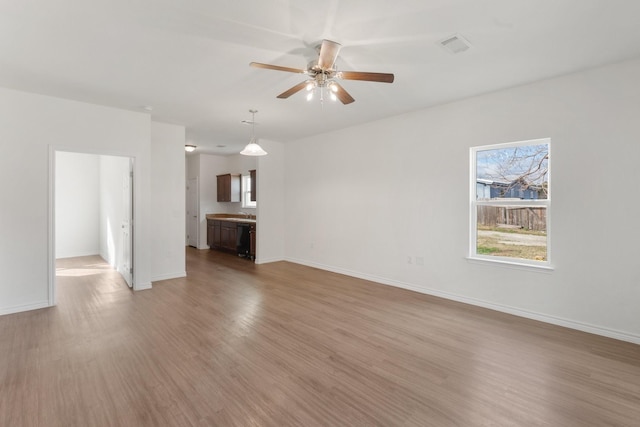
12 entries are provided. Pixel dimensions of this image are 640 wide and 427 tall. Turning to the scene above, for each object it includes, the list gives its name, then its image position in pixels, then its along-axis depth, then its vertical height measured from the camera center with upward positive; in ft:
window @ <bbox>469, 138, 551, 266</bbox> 12.16 +0.46
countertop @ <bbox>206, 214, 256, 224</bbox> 25.34 -0.51
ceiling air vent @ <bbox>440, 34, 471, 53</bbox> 8.73 +5.07
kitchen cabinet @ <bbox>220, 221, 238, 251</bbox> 25.80 -2.04
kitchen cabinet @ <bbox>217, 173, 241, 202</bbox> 28.58 +2.39
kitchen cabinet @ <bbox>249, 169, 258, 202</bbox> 26.48 +2.58
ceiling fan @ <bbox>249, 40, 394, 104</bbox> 8.18 +4.14
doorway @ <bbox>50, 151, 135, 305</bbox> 21.31 +0.35
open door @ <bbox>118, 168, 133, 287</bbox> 16.06 -1.05
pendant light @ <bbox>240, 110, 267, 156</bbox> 14.28 +2.94
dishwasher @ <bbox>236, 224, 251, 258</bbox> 24.98 -2.38
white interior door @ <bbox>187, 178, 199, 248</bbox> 29.99 -0.02
